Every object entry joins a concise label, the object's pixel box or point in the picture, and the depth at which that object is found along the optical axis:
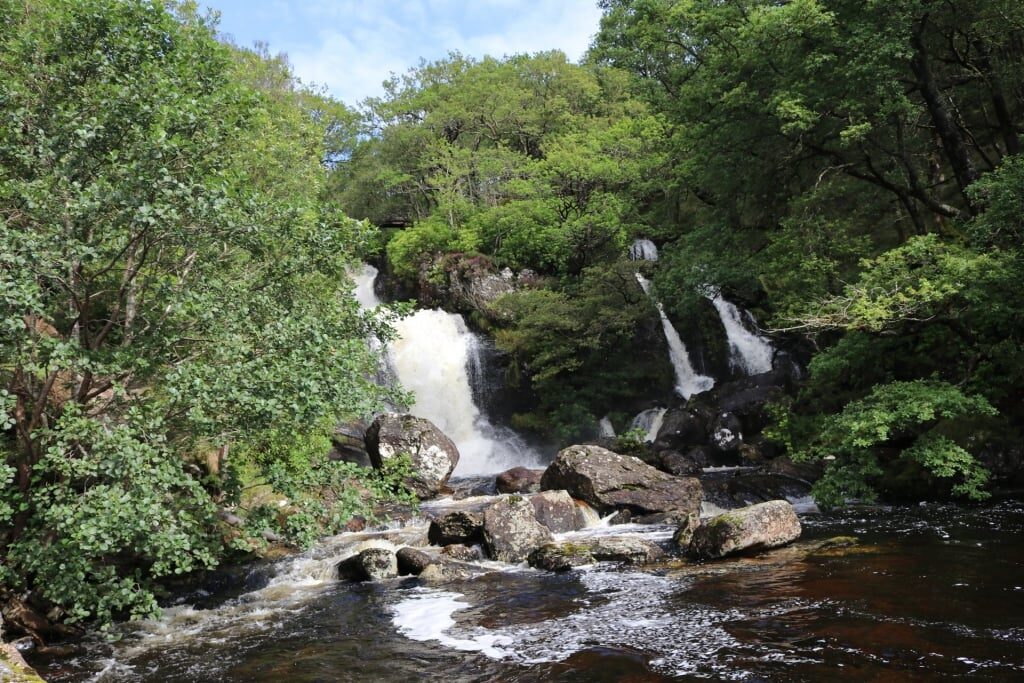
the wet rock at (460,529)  14.34
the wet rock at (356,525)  16.66
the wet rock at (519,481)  20.36
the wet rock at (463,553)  13.60
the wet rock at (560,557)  12.62
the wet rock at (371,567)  13.14
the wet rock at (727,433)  22.78
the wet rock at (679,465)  21.04
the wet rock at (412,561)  13.12
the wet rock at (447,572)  12.62
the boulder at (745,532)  12.27
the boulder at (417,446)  21.95
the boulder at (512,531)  13.62
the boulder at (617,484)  16.48
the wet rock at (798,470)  18.02
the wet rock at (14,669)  5.45
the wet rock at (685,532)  12.89
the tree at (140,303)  8.21
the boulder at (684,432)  23.81
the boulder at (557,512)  15.55
